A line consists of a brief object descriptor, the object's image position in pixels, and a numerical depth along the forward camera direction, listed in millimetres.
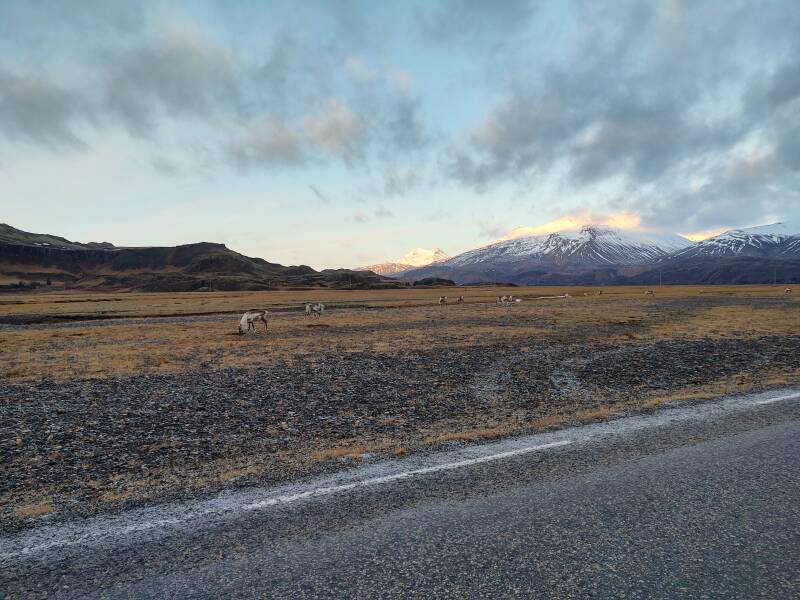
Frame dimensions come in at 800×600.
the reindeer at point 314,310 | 52656
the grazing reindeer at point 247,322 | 35219
